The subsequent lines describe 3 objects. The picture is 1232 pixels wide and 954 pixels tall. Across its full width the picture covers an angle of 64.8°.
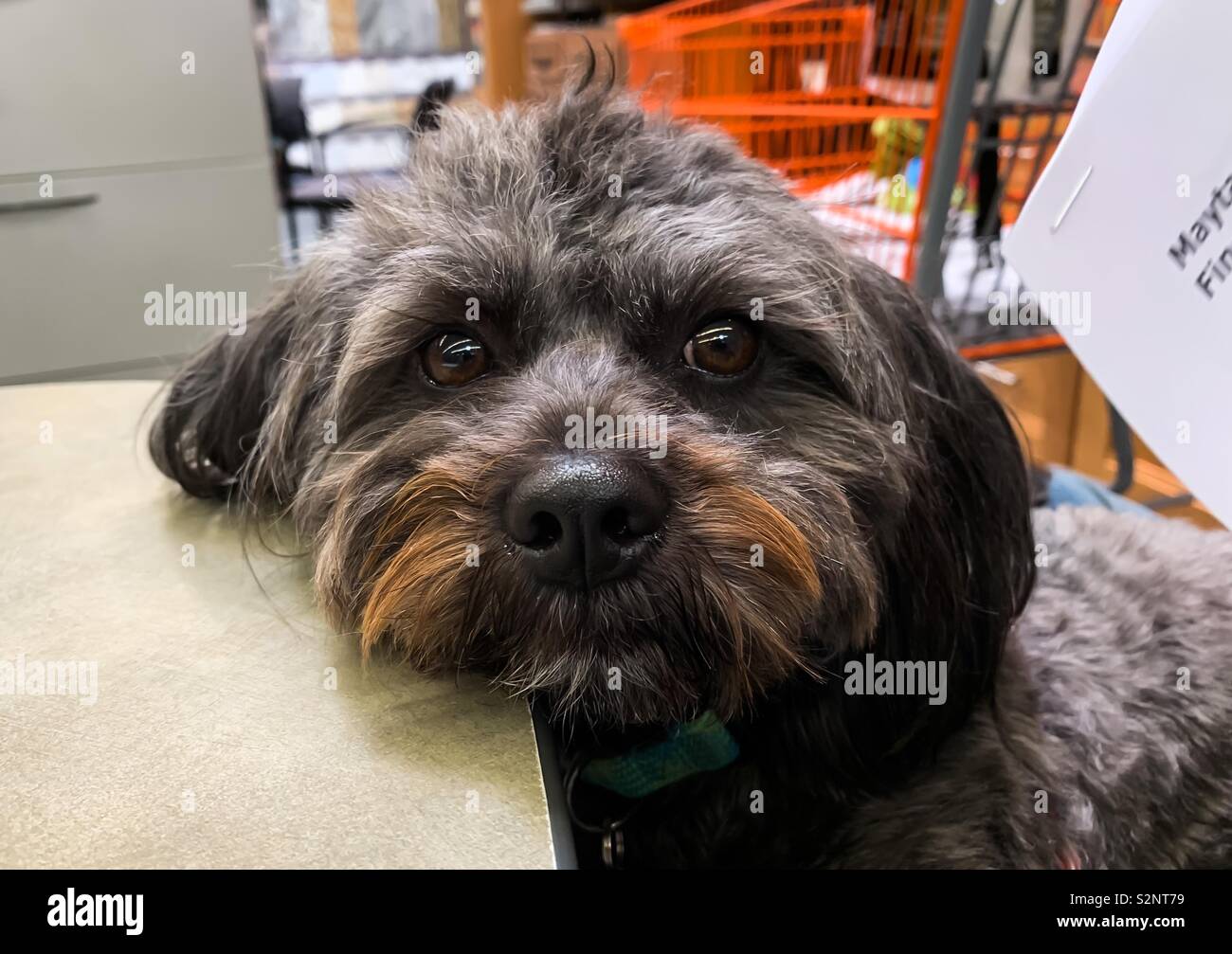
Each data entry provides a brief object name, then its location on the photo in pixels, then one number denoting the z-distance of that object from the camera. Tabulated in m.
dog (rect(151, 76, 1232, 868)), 0.16
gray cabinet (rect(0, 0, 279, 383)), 0.53
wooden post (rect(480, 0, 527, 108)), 0.91
